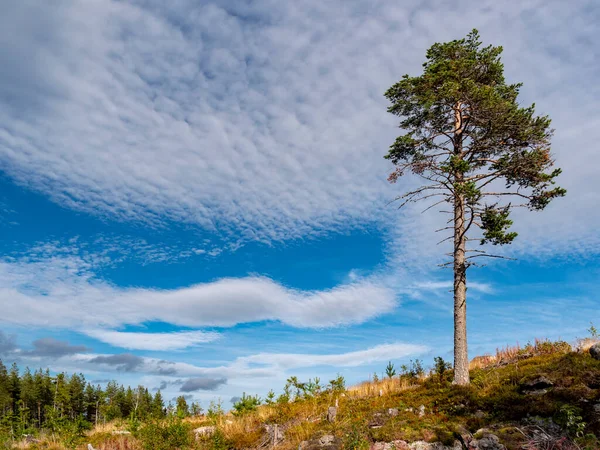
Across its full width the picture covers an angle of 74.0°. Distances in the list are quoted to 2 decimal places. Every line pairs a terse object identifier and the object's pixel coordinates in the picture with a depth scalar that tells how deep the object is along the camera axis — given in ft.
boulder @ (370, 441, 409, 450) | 34.32
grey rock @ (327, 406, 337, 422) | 44.02
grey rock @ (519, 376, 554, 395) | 42.73
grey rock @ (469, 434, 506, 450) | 31.44
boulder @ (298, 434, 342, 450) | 35.37
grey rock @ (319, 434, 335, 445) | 36.92
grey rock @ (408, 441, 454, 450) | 33.81
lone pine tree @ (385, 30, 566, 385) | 54.49
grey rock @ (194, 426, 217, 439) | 47.00
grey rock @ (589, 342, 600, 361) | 46.13
